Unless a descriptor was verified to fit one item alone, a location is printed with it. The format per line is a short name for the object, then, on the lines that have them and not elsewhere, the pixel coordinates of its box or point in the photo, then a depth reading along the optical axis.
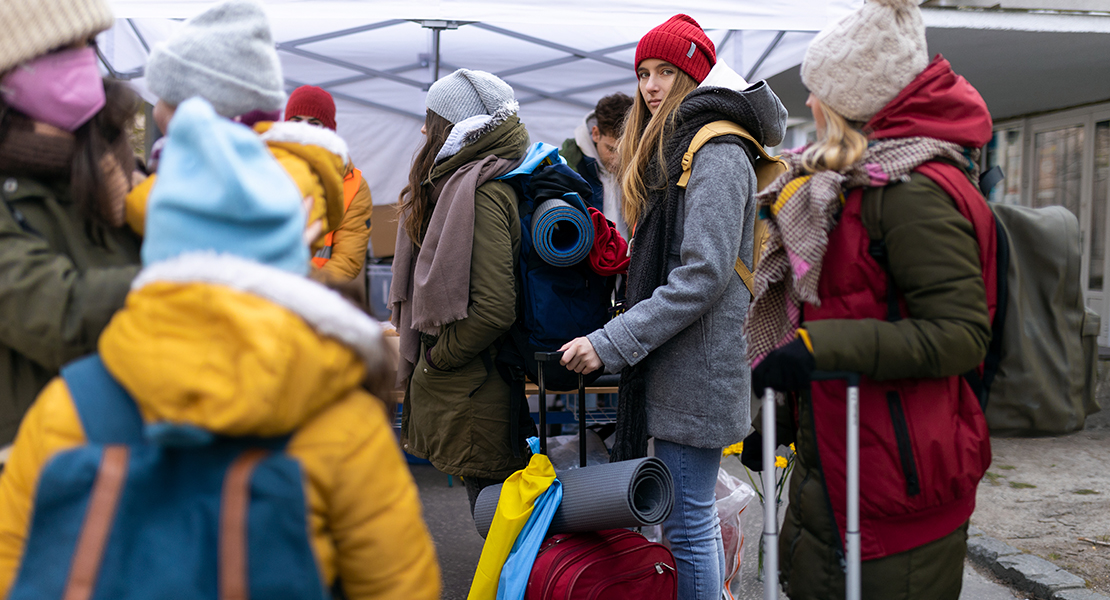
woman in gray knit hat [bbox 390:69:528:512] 2.61
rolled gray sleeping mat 2.17
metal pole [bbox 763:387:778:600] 1.74
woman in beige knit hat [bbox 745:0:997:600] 1.56
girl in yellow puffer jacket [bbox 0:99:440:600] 0.96
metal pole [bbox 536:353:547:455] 2.42
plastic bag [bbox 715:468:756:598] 3.04
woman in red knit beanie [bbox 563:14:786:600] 2.22
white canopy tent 3.96
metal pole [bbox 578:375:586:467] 2.46
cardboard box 6.07
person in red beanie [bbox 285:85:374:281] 4.05
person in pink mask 1.26
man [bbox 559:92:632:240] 4.82
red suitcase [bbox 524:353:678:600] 2.20
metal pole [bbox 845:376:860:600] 1.59
